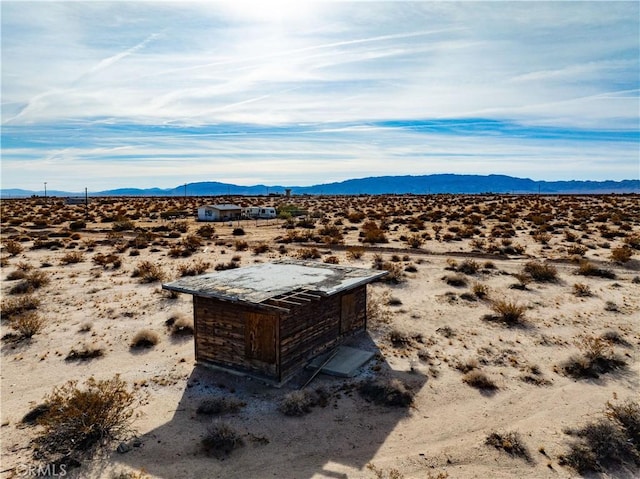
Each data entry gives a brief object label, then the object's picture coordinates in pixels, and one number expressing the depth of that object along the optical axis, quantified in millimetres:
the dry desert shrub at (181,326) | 15938
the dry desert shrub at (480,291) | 19484
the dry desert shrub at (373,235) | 32906
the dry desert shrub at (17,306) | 17609
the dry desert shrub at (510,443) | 9305
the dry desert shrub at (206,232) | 38091
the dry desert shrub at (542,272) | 21703
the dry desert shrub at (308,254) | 27419
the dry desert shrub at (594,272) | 22000
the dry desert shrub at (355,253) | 26930
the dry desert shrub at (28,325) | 15633
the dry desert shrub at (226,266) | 24778
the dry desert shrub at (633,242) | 28766
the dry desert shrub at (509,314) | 16484
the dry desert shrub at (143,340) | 15039
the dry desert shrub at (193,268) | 23359
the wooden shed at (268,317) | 11859
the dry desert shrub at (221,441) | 9406
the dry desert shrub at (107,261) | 25291
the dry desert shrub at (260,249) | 29384
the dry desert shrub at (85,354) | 14172
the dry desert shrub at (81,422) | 9516
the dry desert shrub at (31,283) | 20375
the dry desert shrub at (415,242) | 30541
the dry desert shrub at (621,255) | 24641
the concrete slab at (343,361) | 12680
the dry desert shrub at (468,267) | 23062
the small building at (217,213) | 51906
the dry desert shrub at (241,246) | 30938
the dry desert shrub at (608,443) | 8914
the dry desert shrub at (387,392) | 11305
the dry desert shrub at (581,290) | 19359
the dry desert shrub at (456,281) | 21125
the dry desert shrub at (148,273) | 22188
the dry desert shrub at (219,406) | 10992
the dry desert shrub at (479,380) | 12086
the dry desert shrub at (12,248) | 28766
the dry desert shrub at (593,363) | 12656
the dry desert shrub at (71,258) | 26359
